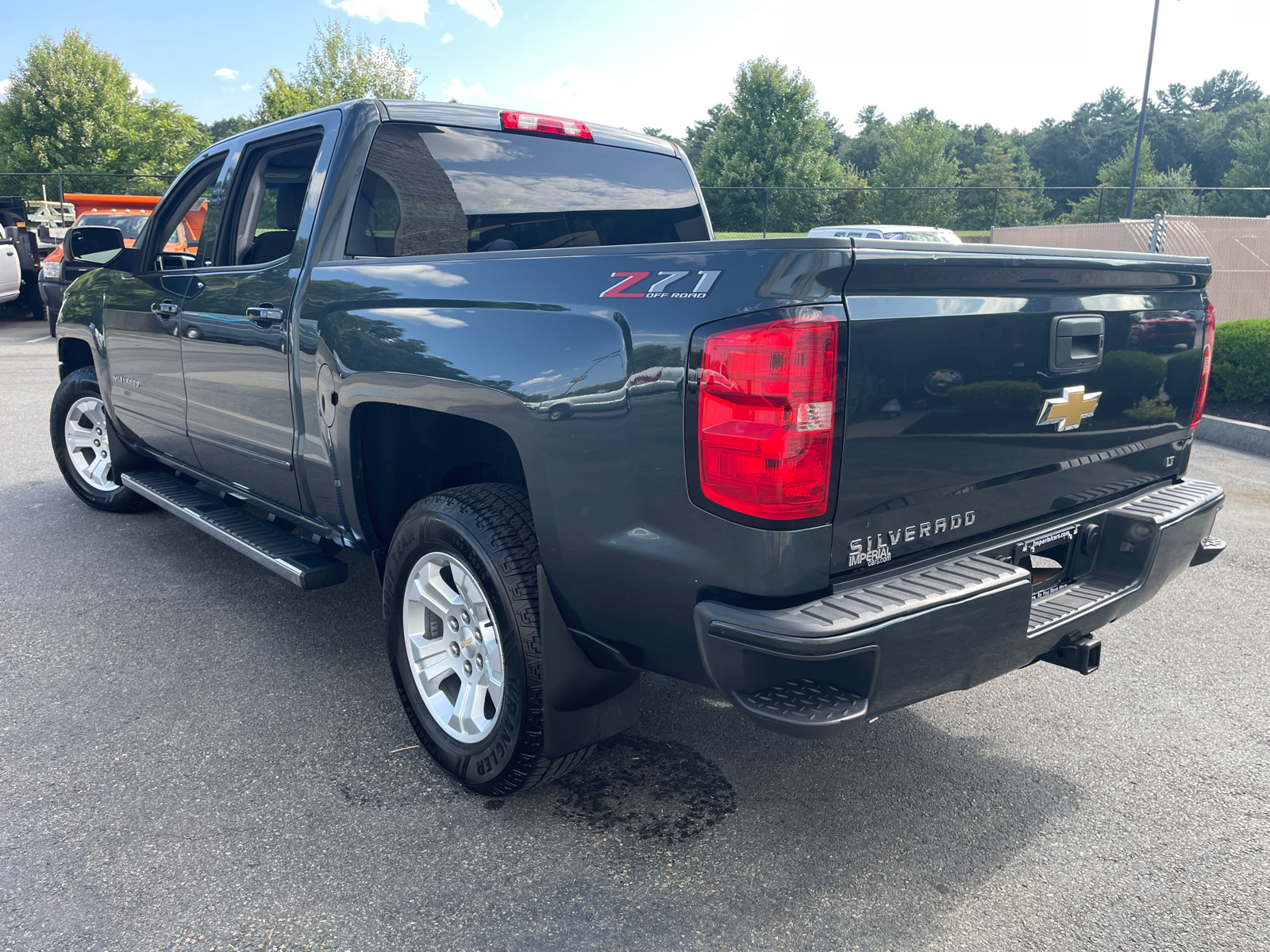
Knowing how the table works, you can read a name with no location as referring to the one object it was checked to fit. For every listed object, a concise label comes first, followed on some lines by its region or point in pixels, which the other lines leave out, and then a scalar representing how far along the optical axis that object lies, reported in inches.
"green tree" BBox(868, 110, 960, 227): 2536.9
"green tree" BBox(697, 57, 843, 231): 1920.5
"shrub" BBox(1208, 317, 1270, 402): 366.0
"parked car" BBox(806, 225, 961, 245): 764.8
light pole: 1059.9
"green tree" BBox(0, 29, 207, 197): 1701.5
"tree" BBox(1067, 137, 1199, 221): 1595.7
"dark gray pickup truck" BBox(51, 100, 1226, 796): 78.5
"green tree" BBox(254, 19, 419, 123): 1700.3
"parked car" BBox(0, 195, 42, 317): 623.5
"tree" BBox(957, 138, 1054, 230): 1414.9
